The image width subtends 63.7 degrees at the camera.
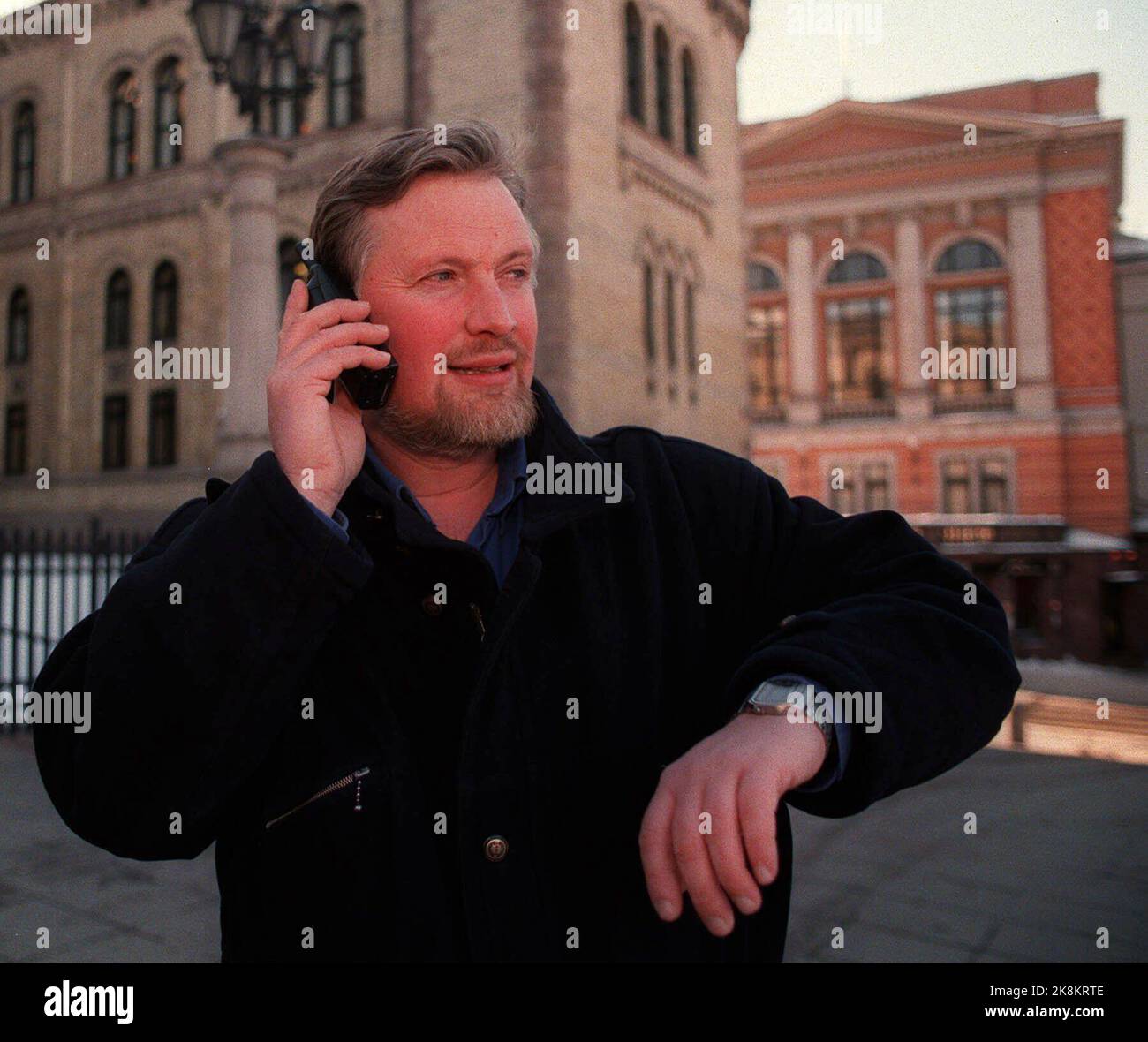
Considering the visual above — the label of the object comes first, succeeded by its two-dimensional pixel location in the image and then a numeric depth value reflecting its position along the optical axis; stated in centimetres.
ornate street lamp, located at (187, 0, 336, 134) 752
